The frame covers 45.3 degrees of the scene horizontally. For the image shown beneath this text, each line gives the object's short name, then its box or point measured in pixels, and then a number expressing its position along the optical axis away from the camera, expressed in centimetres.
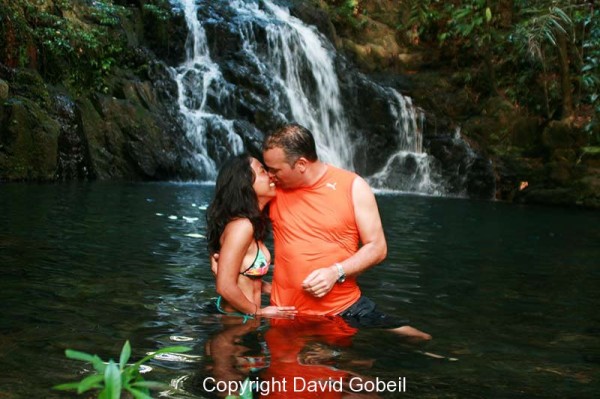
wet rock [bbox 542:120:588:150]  2330
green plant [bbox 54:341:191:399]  161
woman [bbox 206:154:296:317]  443
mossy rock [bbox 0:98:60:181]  1581
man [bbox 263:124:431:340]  437
